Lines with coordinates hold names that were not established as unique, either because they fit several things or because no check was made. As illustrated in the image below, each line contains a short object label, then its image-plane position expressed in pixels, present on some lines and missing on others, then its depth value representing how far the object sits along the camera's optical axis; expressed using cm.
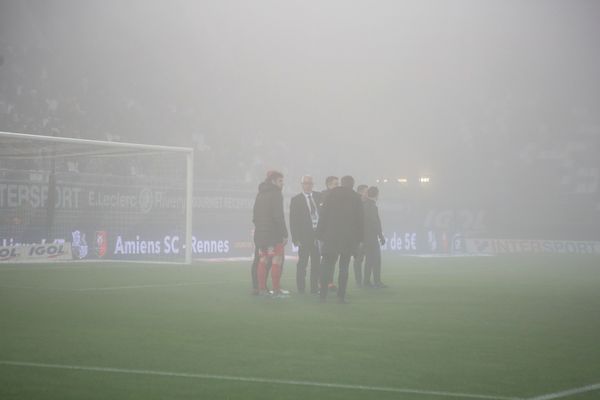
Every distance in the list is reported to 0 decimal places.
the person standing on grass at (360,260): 1672
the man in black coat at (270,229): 1388
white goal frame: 2255
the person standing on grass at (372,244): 1650
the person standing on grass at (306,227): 1485
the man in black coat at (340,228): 1323
